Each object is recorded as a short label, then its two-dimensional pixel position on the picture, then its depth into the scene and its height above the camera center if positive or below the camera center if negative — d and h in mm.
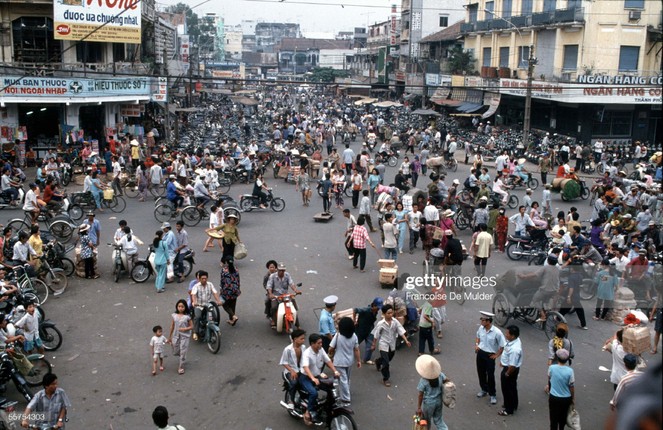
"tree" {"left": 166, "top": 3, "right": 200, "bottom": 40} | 108188 +11508
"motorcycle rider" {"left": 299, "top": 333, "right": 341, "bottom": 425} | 7715 -3336
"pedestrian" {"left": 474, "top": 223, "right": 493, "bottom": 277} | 13266 -3128
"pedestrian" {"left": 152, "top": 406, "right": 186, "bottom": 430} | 6395 -3241
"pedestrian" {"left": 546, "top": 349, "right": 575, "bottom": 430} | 7453 -3356
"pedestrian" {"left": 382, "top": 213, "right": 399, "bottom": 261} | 14461 -3154
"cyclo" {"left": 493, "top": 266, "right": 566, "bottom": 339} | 10945 -3497
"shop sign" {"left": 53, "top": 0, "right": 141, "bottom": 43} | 26938 +2917
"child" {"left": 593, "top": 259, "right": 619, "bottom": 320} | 11672 -3507
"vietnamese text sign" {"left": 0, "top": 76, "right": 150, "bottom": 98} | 25594 +7
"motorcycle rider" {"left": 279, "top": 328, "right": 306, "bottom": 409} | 7922 -3300
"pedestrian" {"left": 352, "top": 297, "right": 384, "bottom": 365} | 9688 -3474
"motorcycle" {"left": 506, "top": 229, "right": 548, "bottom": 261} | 15320 -3495
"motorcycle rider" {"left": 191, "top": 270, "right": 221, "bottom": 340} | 10336 -3292
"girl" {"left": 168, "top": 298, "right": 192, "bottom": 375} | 9438 -3521
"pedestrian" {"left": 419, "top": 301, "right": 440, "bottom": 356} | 9703 -3518
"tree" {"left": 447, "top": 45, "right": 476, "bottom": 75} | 50094 +2571
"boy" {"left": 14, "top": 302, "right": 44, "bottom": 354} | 9375 -3517
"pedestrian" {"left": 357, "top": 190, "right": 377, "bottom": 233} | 17203 -3000
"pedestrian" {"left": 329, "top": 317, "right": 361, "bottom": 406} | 8289 -3324
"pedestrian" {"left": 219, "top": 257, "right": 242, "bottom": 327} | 10906 -3303
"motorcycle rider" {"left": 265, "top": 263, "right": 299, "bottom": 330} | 10945 -3315
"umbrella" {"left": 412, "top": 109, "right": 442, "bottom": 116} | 41325 -1132
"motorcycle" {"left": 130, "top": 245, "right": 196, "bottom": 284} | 13305 -3741
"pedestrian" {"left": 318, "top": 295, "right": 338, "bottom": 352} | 9344 -3287
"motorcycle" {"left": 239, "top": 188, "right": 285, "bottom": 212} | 20078 -3477
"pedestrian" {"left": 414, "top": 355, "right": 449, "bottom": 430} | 7289 -3377
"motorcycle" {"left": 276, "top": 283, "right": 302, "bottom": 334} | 10648 -3665
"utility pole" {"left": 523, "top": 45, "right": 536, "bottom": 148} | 29188 -581
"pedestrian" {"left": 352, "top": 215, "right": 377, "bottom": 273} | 14219 -3231
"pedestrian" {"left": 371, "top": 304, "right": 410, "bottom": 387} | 9016 -3376
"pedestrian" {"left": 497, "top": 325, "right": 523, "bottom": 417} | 8148 -3432
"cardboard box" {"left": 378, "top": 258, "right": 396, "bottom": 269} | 13508 -3523
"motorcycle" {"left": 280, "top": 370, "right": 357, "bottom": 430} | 7355 -3715
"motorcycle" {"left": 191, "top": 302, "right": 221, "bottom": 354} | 10125 -3772
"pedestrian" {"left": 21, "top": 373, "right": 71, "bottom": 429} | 6977 -3495
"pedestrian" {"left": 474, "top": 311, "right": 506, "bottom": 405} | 8523 -3336
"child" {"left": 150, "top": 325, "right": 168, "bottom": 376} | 9281 -3692
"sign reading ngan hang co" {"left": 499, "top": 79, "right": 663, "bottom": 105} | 33250 +179
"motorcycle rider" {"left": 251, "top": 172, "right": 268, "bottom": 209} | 19886 -3104
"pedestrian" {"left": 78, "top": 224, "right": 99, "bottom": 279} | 13492 -3479
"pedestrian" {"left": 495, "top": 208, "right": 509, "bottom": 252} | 15694 -3233
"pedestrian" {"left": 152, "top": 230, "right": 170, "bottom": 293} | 12734 -3367
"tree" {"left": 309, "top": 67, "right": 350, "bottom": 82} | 85625 +2417
